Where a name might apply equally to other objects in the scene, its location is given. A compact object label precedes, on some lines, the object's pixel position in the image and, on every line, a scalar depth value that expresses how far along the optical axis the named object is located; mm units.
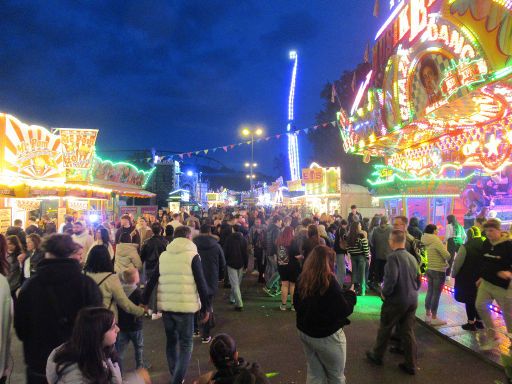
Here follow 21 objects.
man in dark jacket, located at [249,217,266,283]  10133
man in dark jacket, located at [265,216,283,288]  8859
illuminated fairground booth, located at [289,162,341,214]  22380
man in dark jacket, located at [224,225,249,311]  7512
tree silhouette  34562
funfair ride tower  42812
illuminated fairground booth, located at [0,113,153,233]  11023
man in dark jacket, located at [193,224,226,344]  6055
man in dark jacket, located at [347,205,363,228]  11822
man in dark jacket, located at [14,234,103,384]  2555
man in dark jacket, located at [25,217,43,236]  8631
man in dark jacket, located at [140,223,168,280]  6840
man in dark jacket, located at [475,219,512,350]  4676
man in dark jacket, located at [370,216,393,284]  8148
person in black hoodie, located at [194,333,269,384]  1964
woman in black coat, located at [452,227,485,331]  5691
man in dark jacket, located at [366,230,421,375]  4613
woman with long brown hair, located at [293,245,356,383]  3215
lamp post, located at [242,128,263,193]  19447
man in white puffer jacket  4141
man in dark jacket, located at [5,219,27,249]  7402
